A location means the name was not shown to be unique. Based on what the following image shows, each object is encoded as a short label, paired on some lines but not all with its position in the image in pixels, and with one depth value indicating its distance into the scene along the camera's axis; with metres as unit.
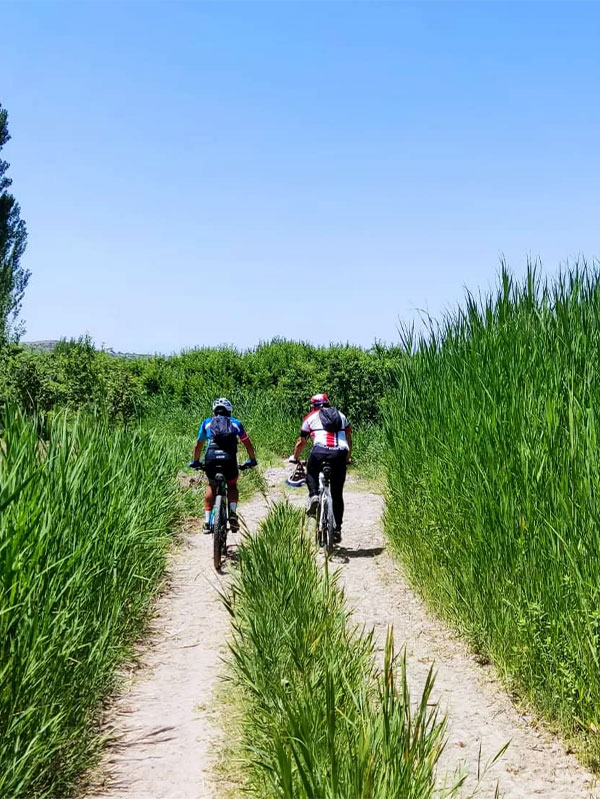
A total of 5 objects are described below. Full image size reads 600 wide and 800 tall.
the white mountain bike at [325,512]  9.17
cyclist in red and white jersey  9.40
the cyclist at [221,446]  8.89
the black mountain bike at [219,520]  8.61
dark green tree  38.00
